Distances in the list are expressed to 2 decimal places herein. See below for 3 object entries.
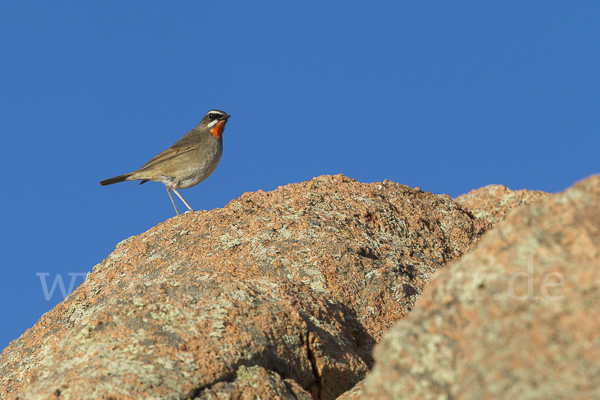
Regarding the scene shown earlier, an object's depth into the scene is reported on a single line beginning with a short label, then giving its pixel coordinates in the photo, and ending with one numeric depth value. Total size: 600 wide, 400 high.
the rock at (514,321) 5.08
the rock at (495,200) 18.94
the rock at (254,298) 8.38
